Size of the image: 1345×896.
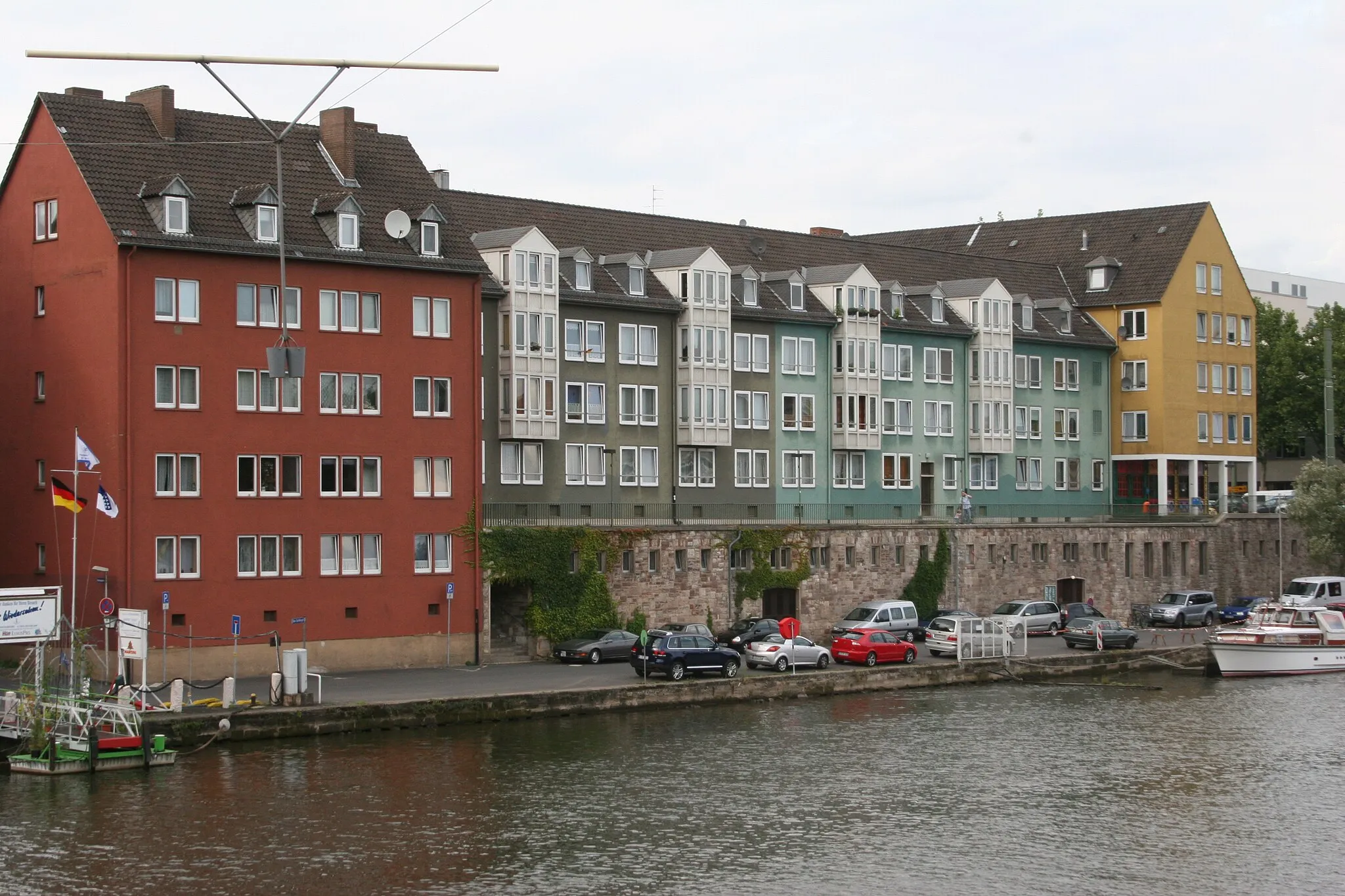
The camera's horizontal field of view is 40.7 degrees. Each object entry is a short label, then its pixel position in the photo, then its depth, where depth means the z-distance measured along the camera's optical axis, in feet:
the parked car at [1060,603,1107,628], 271.90
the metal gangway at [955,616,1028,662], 231.71
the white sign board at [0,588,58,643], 158.10
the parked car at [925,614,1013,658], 232.32
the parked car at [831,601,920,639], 242.58
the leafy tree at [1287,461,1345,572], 311.68
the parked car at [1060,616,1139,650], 247.09
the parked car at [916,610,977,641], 246.06
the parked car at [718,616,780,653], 227.81
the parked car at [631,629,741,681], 199.52
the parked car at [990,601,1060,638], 266.57
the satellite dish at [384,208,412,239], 210.79
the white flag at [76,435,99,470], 177.27
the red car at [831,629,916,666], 223.10
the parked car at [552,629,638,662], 218.59
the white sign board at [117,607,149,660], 168.96
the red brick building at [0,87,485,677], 191.31
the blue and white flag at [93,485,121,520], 175.63
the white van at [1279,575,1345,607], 288.30
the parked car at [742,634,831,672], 213.87
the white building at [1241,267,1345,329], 568.00
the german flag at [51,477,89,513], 171.94
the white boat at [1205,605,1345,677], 241.96
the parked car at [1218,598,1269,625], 294.46
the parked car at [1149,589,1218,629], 290.76
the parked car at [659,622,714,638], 217.97
